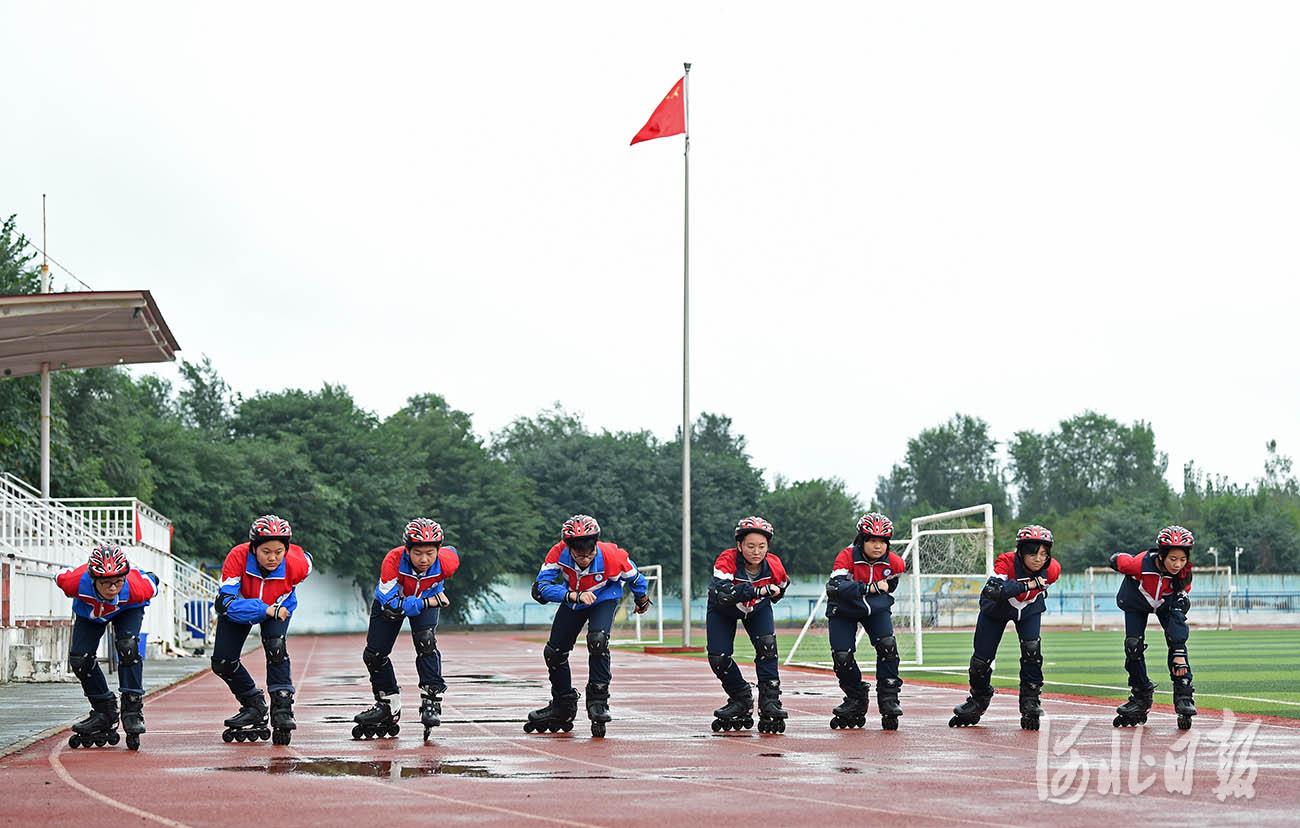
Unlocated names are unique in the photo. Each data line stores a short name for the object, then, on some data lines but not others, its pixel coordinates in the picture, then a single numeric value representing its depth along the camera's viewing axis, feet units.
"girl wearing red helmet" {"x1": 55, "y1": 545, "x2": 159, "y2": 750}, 50.42
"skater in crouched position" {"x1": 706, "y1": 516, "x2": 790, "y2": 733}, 53.47
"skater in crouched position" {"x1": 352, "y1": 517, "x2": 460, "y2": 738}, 50.98
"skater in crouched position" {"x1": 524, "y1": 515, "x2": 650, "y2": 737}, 51.62
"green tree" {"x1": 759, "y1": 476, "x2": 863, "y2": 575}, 319.06
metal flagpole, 137.59
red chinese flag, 137.39
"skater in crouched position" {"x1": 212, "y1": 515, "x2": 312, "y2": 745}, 49.85
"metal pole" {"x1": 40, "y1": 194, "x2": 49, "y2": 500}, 127.65
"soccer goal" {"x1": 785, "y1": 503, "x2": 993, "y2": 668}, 96.37
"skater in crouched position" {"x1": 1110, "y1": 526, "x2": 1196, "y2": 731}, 55.11
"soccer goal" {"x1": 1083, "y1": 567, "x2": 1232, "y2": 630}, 216.13
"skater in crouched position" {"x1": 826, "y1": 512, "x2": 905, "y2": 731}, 55.77
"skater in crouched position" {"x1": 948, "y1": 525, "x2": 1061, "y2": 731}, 54.39
